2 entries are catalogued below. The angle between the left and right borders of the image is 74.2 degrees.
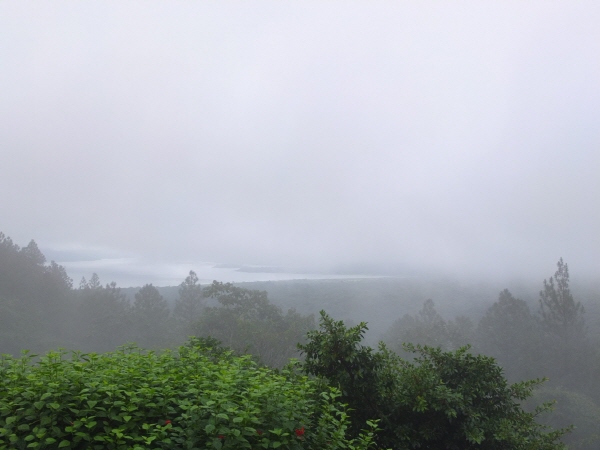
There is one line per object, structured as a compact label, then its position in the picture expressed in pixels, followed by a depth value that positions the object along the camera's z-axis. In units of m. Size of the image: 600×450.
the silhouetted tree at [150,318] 53.31
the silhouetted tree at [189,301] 58.41
